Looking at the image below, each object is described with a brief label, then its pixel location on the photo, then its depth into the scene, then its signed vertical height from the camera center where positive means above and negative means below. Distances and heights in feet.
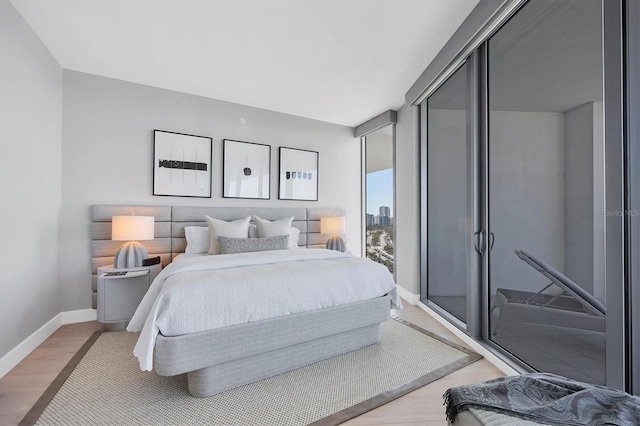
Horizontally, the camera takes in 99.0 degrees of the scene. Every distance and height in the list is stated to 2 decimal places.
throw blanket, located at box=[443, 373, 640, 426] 2.61 -1.97
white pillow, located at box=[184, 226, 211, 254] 10.78 -0.96
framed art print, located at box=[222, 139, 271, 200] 12.37 +2.13
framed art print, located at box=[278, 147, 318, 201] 13.69 +2.13
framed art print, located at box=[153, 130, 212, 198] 11.03 +2.12
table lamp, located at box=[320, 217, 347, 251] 13.44 -0.60
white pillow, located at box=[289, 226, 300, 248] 12.29 -0.94
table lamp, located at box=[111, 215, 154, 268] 9.20 -0.68
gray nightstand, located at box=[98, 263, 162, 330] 8.78 -2.54
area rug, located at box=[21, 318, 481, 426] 5.11 -3.77
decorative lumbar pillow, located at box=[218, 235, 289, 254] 9.82 -1.06
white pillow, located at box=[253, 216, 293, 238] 11.56 -0.49
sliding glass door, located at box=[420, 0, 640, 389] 4.32 +0.53
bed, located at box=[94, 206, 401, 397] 5.34 -2.25
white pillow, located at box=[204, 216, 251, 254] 10.45 -0.58
